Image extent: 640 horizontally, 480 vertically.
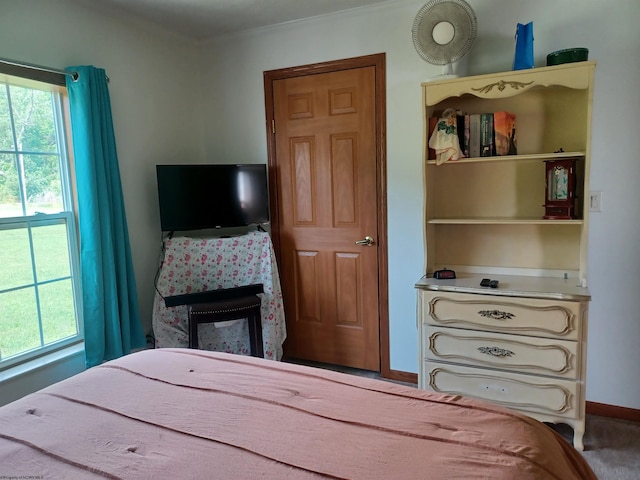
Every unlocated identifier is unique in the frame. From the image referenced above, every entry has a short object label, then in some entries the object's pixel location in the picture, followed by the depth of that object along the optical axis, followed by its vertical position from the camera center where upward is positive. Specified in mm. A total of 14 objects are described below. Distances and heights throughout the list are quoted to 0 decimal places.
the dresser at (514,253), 2117 -378
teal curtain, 2365 -90
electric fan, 2311 +837
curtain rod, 2072 +679
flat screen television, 2799 +13
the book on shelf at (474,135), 2377 +282
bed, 1021 -626
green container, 2115 +621
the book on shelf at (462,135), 2391 +289
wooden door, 2895 -133
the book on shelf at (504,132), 2318 +290
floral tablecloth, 2834 -556
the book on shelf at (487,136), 2348 +276
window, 2223 -125
